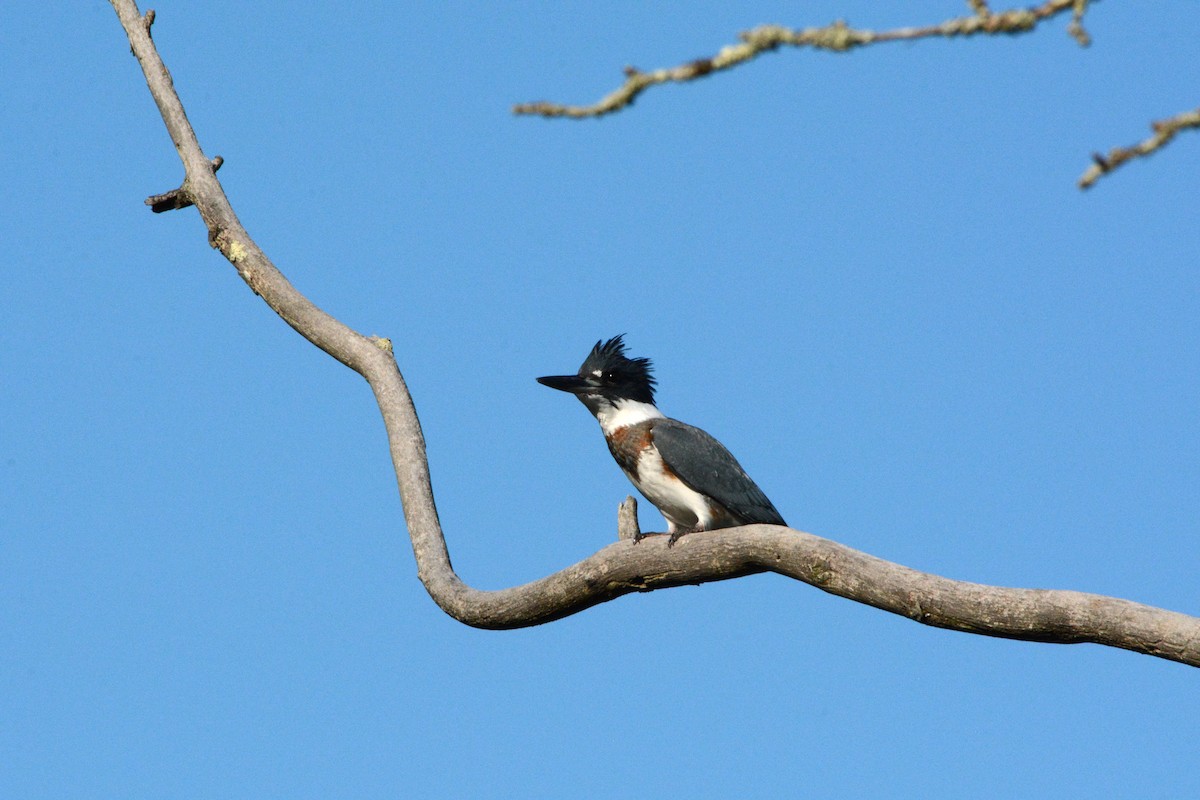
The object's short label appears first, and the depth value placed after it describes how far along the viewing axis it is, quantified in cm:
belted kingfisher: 2201
